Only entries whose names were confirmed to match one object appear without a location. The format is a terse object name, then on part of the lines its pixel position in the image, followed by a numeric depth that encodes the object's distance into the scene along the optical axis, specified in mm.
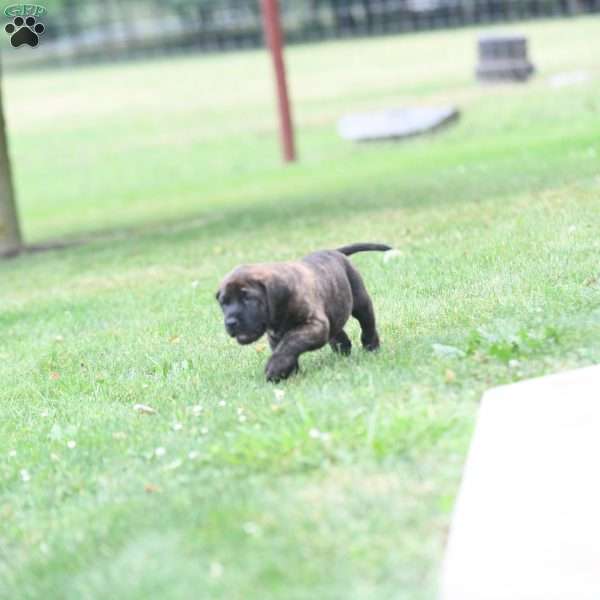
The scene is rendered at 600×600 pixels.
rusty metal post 21703
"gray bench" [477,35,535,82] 29281
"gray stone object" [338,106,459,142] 24406
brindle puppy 6625
